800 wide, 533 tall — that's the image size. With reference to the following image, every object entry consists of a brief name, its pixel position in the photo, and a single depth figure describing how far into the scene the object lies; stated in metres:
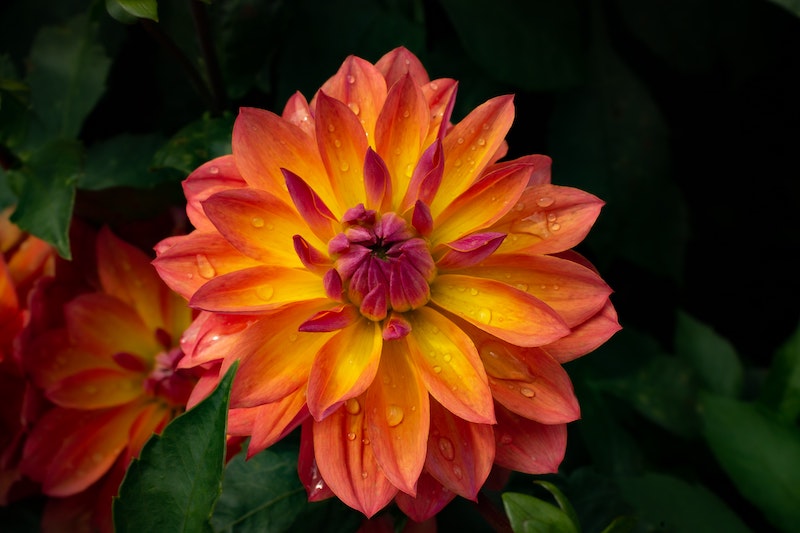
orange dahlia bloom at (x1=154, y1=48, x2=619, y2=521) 0.42
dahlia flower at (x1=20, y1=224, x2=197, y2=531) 0.48
